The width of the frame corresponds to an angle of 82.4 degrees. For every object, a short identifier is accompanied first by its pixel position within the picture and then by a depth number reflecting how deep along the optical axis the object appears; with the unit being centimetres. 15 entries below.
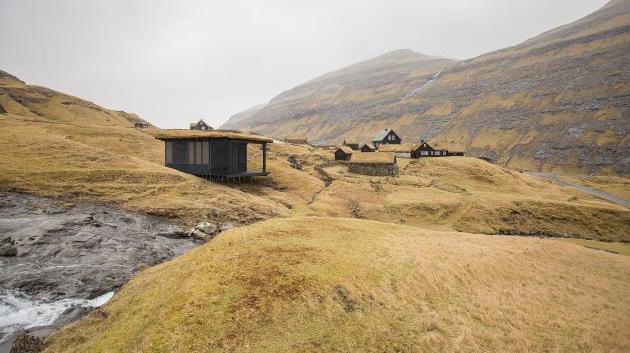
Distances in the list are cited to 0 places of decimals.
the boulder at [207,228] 3534
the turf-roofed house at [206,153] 5156
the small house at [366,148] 10748
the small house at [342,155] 9200
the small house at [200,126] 11543
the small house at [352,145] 11906
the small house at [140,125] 11019
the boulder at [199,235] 3409
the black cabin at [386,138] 12531
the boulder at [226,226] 3693
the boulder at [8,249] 2436
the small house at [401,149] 10300
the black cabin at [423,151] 10181
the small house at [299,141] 12300
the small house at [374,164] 7738
